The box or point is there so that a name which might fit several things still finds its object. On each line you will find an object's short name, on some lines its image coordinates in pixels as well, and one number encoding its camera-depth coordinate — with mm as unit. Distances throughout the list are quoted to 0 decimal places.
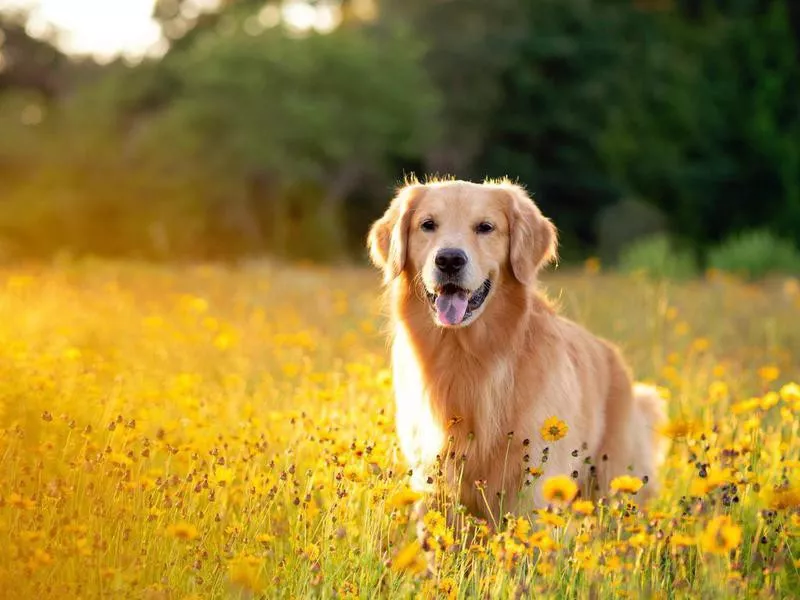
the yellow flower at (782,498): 2459
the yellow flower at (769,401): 3298
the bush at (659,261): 13242
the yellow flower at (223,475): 2639
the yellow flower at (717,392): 4199
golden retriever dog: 3375
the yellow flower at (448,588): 2436
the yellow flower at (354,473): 2707
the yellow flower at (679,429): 2893
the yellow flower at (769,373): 4172
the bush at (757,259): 14039
